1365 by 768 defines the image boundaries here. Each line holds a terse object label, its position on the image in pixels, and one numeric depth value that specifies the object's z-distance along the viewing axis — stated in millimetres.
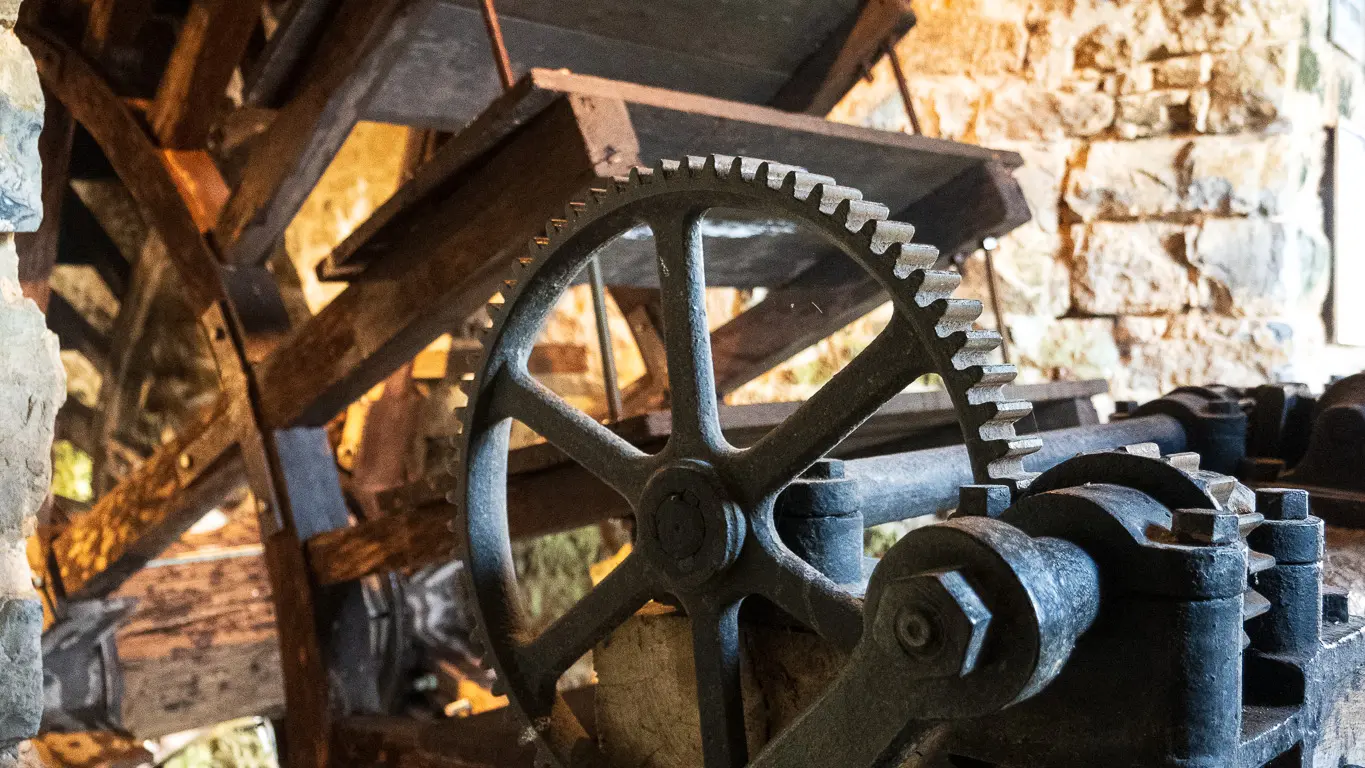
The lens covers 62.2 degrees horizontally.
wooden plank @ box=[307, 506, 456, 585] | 2211
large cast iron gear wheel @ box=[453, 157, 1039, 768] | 1019
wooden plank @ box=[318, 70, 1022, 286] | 1760
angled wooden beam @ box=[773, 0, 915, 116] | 2631
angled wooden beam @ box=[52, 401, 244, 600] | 2574
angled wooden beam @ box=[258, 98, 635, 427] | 1753
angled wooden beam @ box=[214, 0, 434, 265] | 2053
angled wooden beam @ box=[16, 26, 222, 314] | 2490
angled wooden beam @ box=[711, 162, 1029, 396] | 2527
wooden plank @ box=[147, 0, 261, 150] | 2328
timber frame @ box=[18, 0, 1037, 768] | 1896
